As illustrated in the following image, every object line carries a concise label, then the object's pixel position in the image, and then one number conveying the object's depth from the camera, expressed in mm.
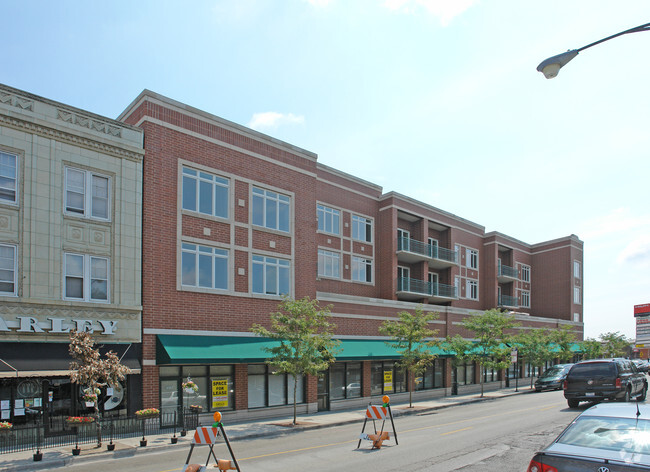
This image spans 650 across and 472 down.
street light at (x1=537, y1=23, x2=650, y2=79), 8077
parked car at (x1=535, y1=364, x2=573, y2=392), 34688
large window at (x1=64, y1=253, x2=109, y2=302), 17453
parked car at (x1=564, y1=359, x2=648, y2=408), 20344
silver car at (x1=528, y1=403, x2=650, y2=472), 5996
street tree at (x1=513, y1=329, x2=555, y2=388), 37844
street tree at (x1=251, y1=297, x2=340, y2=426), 19953
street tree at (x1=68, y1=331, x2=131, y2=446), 14668
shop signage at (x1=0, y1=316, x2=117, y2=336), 15750
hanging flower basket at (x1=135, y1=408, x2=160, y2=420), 16078
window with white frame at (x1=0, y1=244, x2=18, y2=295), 16078
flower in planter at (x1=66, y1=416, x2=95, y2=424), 15031
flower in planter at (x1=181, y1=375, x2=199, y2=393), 17438
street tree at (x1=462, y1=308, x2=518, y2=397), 31875
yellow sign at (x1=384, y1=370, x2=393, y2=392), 28344
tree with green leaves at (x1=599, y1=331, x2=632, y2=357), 57091
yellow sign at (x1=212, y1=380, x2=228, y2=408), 20406
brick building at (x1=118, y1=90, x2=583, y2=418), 19703
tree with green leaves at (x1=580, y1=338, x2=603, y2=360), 50844
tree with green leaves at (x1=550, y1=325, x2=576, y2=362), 44469
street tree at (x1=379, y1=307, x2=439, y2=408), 26203
